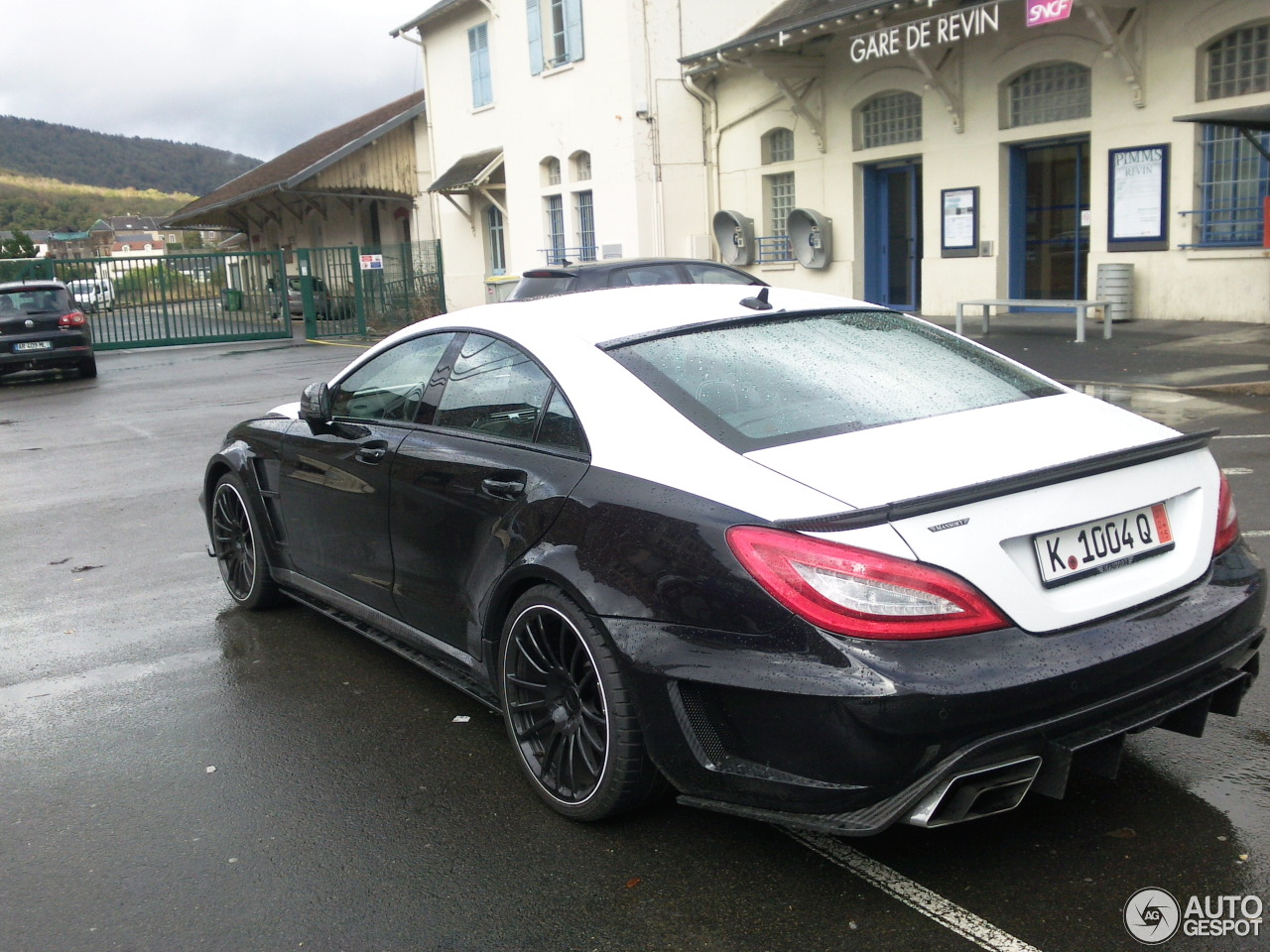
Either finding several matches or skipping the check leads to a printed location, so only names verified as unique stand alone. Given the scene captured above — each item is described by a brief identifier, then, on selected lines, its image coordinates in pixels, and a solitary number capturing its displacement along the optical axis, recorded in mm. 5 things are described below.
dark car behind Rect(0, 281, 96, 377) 19234
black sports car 2846
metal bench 15039
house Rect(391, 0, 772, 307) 23453
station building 15523
